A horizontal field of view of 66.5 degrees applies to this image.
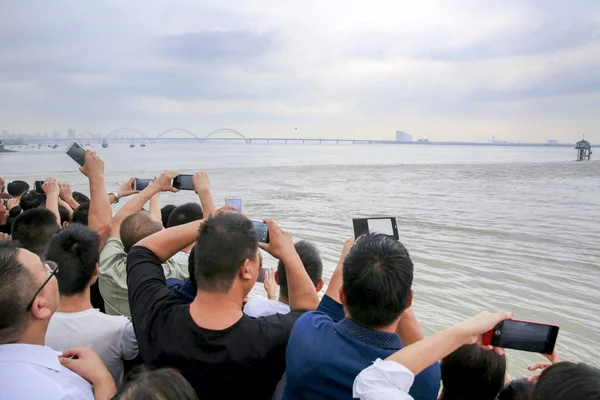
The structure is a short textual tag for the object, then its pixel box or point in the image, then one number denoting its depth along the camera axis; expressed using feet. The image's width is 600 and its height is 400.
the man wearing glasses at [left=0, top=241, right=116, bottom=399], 5.50
